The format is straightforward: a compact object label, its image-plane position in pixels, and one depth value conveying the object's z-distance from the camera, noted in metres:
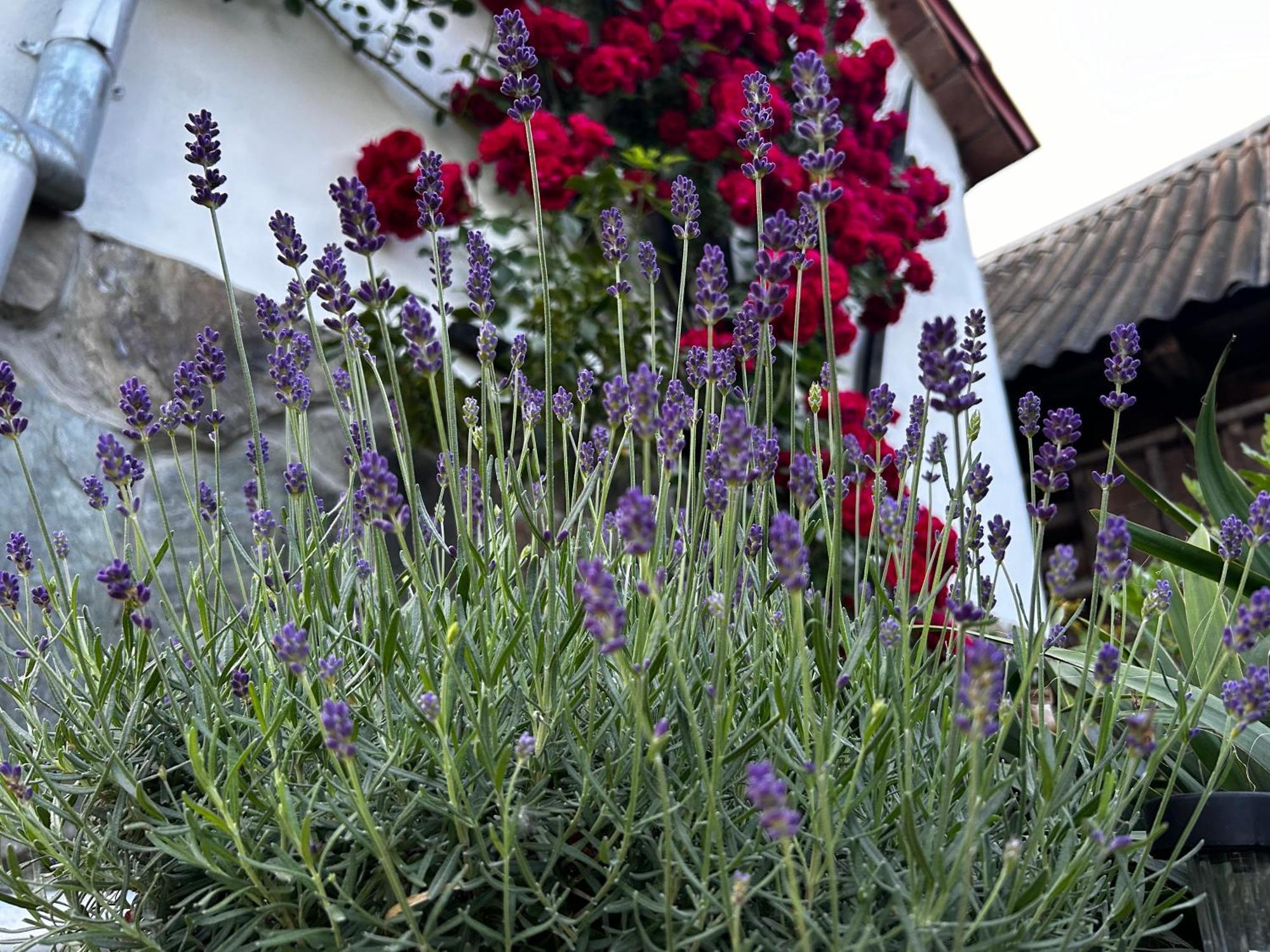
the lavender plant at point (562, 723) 0.94
